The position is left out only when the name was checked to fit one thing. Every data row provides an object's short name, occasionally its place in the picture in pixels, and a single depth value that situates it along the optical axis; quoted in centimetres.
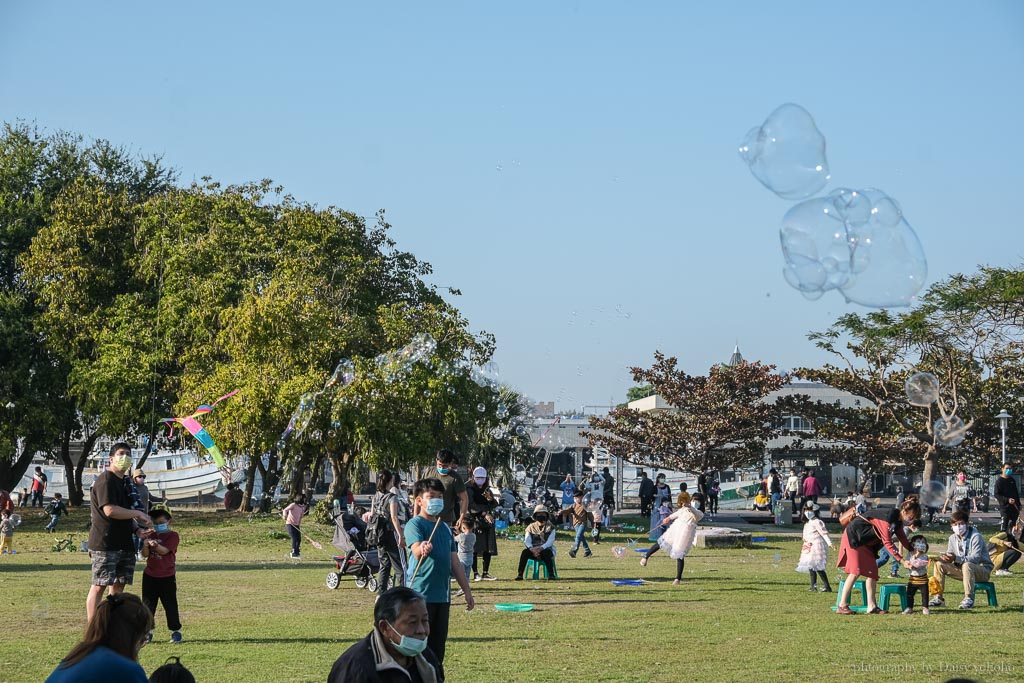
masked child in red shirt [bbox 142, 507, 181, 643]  1105
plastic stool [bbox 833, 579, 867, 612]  1385
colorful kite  2627
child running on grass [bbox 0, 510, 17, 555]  2236
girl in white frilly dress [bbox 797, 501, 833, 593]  1620
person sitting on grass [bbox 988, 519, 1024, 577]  1883
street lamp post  3431
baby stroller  1587
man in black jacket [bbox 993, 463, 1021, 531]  2469
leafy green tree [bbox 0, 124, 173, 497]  3550
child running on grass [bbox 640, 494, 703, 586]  1691
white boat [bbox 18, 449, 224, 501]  4919
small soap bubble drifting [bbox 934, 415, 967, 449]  3011
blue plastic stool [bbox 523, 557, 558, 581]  1805
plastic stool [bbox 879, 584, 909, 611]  1395
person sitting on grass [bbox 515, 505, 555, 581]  1783
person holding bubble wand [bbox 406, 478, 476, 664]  838
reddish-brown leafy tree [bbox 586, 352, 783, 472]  4116
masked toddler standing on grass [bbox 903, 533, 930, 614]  1380
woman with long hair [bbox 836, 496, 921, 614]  1348
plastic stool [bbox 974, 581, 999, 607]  1452
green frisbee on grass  1383
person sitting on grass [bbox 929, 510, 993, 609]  1467
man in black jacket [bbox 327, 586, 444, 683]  521
